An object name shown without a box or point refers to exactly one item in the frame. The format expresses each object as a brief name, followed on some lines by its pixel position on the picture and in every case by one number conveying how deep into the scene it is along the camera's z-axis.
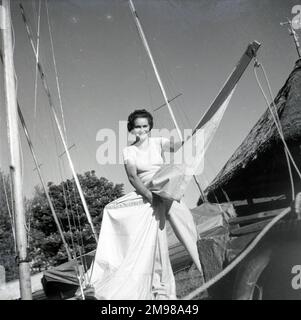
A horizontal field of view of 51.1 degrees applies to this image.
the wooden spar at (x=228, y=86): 2.35
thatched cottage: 4.51
